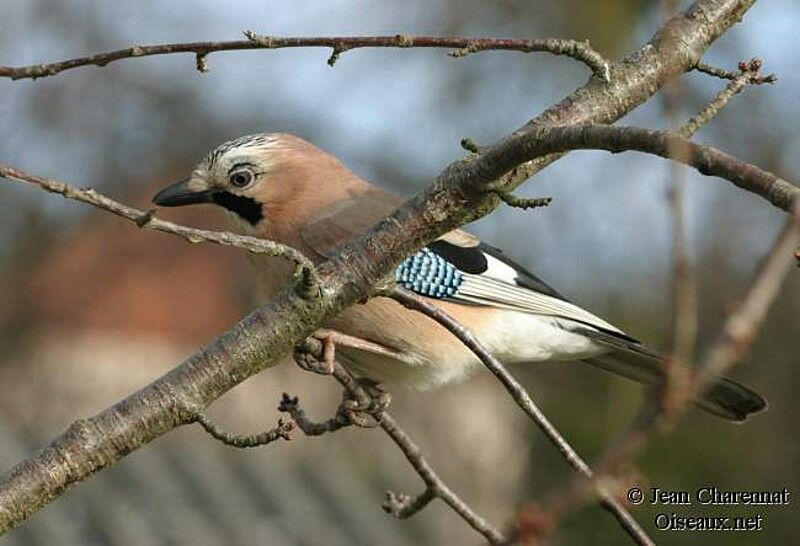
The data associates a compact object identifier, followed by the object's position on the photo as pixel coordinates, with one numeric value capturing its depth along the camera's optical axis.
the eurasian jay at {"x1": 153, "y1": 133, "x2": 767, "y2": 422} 7.21
